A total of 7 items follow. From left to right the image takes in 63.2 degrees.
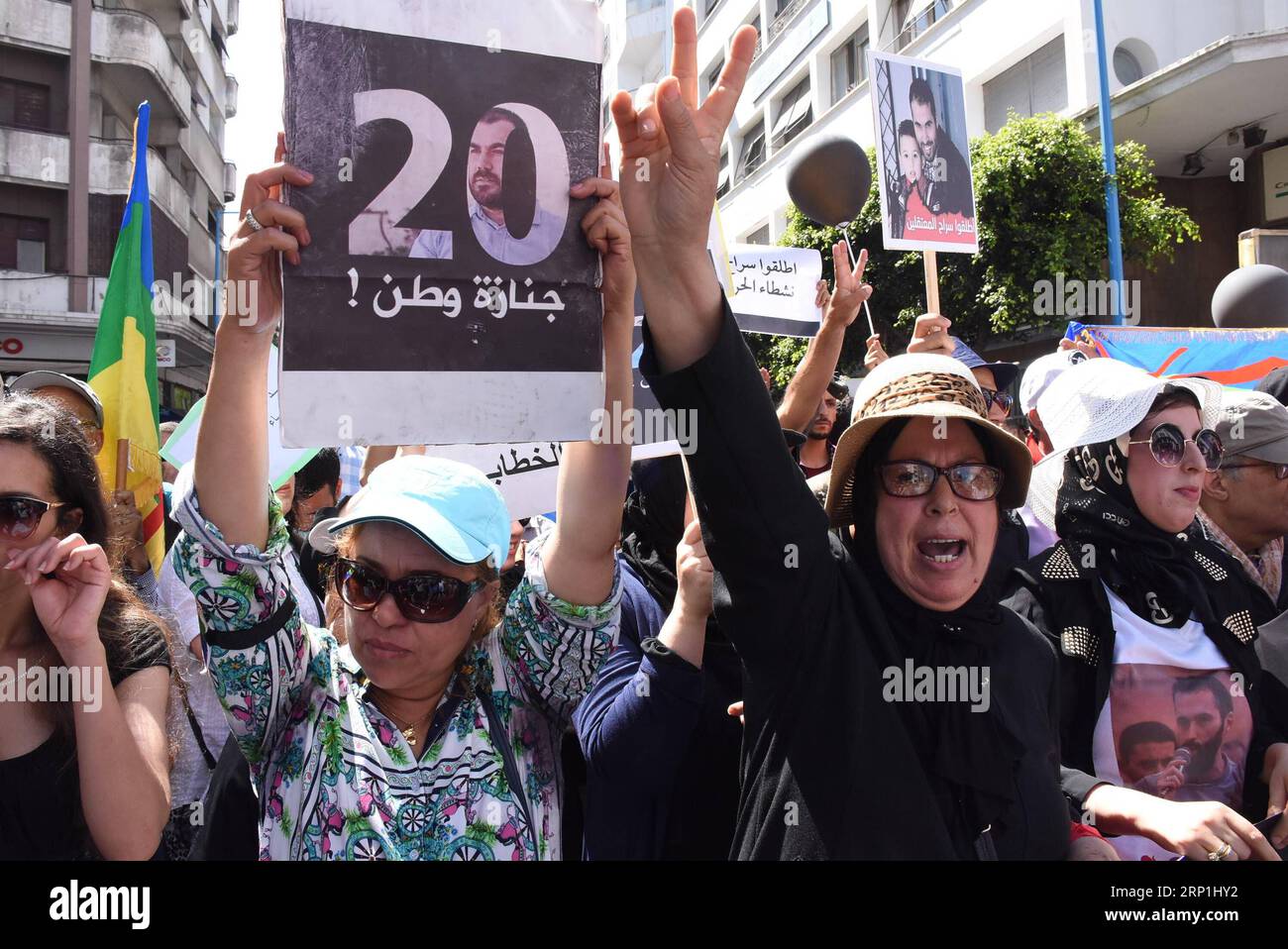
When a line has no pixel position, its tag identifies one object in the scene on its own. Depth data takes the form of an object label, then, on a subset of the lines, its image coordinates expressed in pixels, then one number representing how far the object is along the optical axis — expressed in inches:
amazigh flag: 133.3
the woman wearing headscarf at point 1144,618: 91.1
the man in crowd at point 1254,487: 125.0
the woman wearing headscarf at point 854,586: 60.8
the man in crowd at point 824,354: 130.9
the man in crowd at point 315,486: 157.2
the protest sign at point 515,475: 136.3
